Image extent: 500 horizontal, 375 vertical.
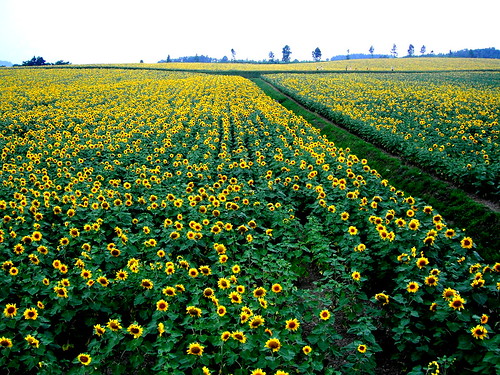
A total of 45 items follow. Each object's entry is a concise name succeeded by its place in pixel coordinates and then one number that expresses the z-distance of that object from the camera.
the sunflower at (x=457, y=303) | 4.23
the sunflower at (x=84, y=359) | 3.75
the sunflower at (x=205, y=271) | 5.14
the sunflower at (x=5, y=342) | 3.81
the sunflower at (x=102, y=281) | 4.92
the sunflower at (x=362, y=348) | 4.10
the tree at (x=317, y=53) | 147.38
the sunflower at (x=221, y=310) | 4.33
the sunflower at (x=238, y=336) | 3.96
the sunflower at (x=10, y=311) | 4.17
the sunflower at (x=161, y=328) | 4.07
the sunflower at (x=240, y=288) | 4.73
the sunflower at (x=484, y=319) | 3.95
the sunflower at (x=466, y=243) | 5.24
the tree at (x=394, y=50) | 172.27
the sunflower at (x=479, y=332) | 3.89
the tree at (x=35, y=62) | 79.31
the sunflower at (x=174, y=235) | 6.00
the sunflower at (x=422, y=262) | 4.99
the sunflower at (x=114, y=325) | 4.14
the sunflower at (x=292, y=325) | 4.23
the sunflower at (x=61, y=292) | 4.57
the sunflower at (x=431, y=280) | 4.66
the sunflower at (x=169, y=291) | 4.66
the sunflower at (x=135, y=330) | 4.07
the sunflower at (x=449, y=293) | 4.40
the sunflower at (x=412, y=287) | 4.63
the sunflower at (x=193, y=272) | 5.03
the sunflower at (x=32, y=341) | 3.85
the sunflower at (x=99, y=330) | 4.09
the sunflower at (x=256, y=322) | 4.07
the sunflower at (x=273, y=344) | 3.81
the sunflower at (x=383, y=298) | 4.71
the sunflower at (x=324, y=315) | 4.38
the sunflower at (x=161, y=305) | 4.40
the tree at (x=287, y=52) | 155.38
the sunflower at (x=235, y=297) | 4.51
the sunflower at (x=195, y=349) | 3.82
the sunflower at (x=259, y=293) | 4.63
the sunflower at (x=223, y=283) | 4.92
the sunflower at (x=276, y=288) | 4.77
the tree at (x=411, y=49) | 171.60
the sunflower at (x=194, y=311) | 4.36
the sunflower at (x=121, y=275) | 5.06
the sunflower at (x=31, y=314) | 4.17
